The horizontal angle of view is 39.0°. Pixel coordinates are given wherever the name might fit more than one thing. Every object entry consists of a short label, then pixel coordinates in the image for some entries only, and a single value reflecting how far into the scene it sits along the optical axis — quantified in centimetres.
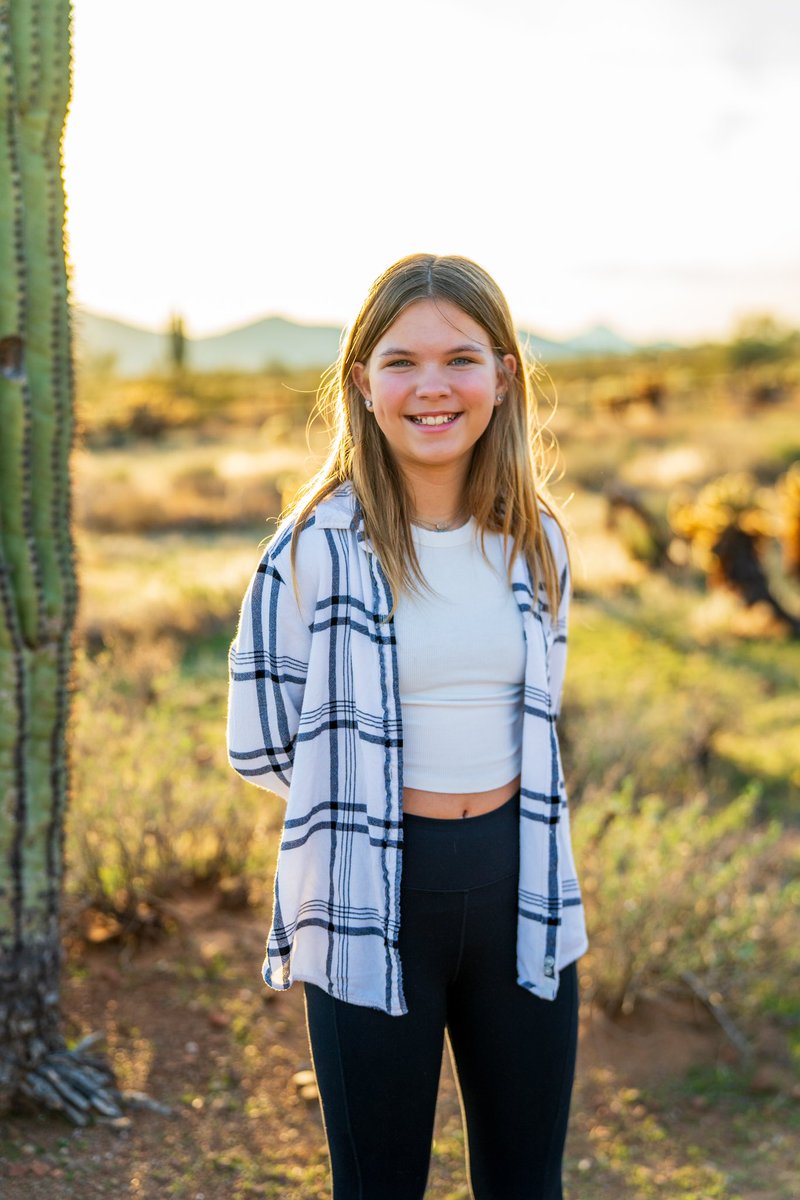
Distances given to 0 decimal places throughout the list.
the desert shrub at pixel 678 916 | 367
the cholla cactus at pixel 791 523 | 945
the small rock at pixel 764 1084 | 351
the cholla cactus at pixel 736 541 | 900
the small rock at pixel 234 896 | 424
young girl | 188
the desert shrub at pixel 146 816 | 394
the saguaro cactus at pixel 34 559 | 267
